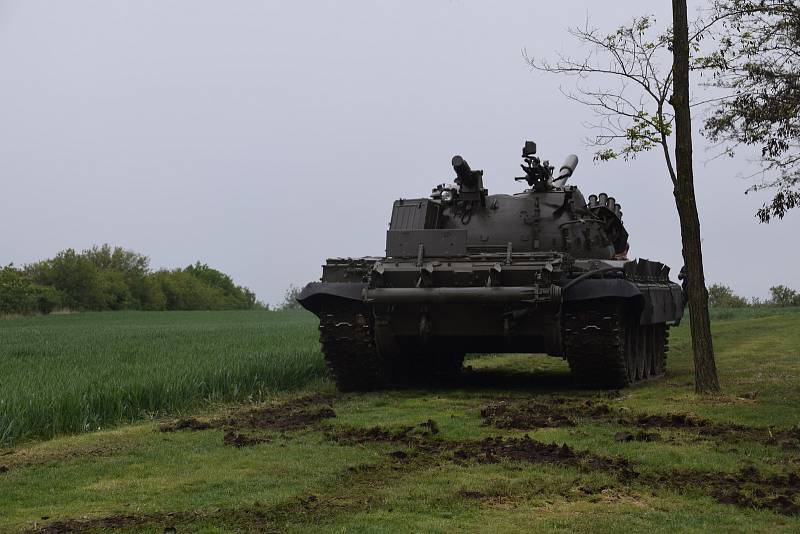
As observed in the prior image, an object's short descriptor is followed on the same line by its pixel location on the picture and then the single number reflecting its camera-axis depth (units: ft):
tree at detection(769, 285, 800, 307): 208.44
